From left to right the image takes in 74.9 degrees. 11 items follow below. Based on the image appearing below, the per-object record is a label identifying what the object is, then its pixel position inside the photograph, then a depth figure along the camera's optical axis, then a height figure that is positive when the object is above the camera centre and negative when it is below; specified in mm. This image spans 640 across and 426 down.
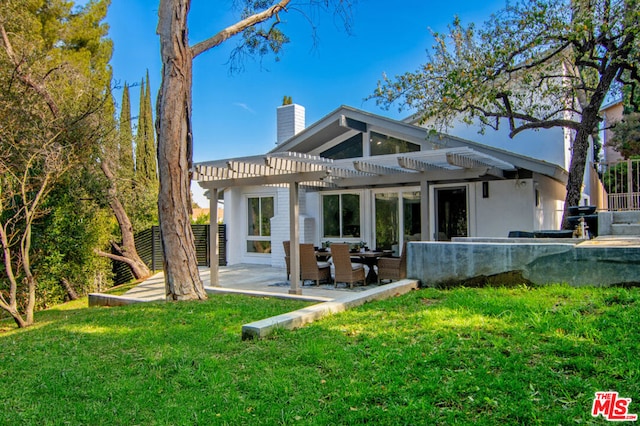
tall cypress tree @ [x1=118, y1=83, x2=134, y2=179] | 12406 +2355
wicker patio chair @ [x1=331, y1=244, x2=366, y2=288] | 8977 -950
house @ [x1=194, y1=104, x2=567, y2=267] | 8750 +931
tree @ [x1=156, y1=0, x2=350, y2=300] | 7285 +1309
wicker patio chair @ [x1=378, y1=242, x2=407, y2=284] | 8867 -961
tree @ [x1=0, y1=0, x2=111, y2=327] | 7605 +2166
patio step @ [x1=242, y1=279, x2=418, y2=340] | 4566 -1083
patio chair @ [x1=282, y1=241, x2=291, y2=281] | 10210 -626
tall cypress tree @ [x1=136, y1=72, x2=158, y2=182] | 20780 +4442
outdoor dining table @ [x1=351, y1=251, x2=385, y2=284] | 9531 -858
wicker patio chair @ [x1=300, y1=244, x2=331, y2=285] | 9492 -987
